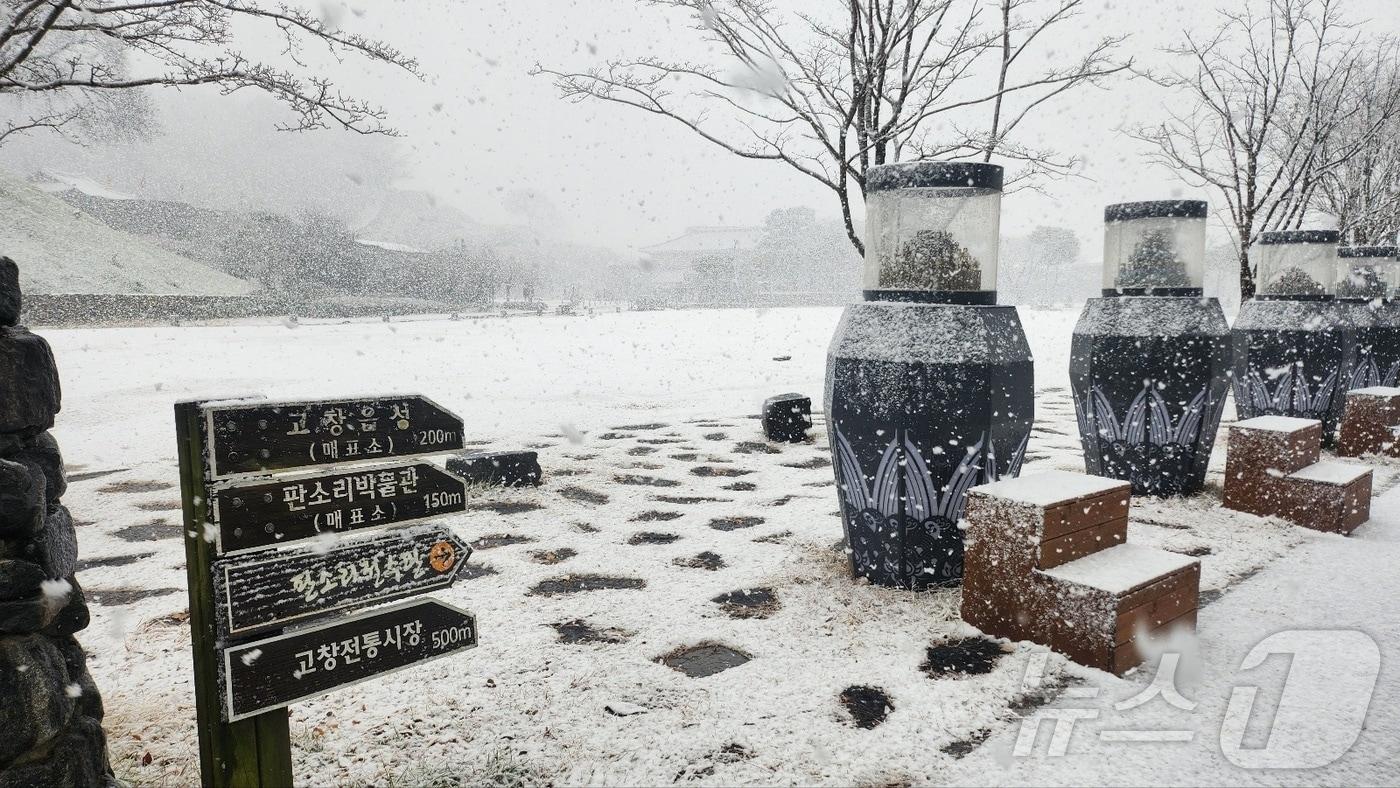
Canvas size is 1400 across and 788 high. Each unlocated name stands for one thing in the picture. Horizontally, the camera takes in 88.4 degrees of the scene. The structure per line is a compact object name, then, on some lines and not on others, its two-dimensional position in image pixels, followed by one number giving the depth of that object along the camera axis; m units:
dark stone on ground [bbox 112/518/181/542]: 4.88
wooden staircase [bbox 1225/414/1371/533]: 4.70
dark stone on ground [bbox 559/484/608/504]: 5.76
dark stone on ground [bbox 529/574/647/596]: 3.88
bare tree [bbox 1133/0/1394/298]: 9.49
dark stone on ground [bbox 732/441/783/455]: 7.70
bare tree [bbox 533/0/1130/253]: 6.88
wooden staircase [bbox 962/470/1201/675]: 2.88
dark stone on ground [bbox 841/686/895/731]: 2.55
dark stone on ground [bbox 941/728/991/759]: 2.36
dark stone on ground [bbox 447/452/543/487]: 6.06
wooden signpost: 1.67
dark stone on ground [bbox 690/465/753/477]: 6.64
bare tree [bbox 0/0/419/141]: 4.07
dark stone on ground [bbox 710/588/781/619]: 3.52
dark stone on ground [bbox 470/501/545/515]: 5.46
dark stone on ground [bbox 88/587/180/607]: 3.74
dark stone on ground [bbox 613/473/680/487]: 6.24
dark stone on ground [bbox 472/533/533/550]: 4.65
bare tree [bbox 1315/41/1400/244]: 12.53
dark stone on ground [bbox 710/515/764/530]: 4.97
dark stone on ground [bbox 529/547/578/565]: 4.35
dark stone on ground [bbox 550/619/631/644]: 3.26
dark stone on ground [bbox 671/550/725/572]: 4.18
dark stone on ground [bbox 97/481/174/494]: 6.23
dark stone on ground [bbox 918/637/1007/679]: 2.90
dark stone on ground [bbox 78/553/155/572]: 4.27
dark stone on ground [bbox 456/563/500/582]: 4.09
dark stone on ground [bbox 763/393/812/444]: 8.16
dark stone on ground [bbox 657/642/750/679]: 2.96
